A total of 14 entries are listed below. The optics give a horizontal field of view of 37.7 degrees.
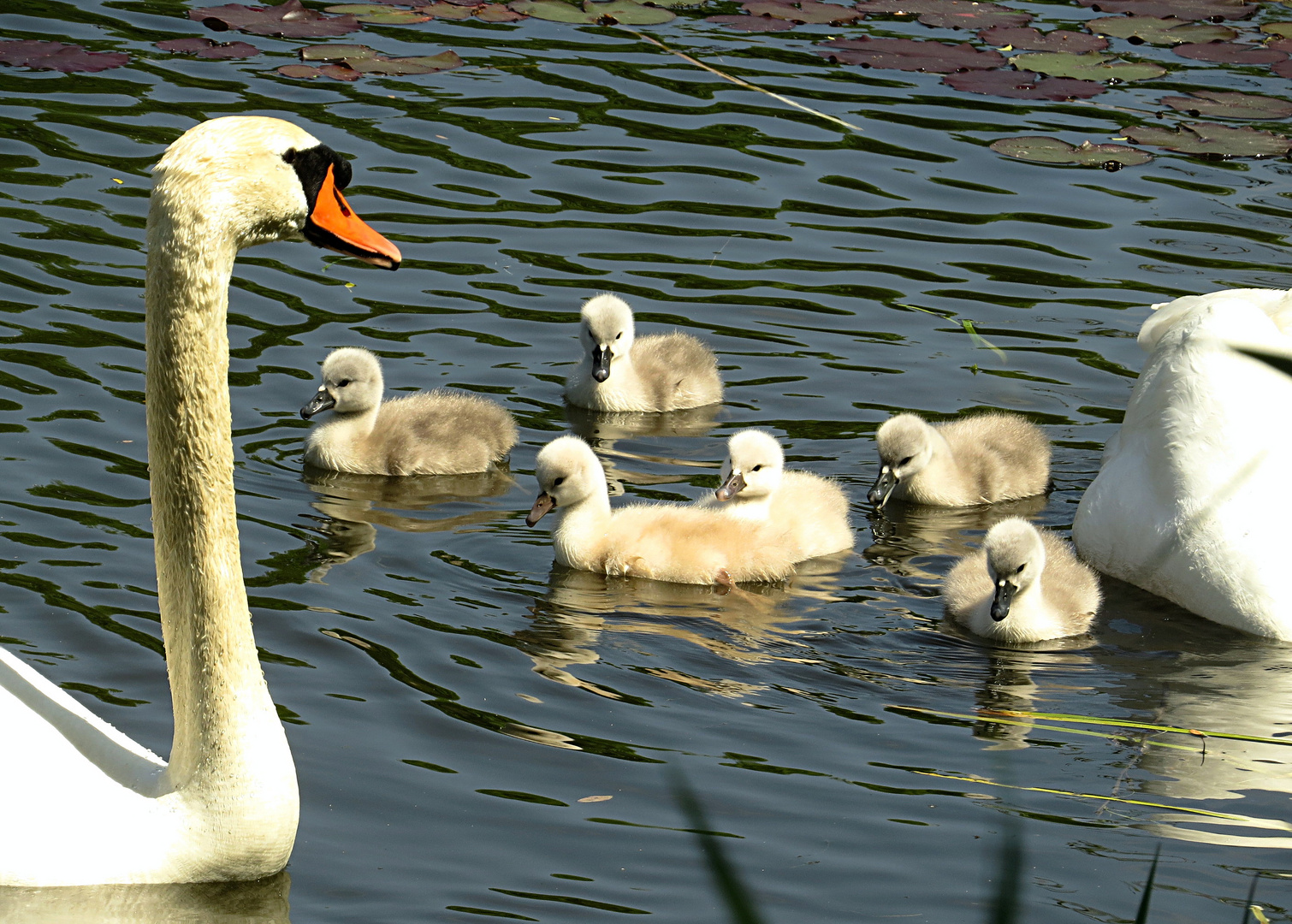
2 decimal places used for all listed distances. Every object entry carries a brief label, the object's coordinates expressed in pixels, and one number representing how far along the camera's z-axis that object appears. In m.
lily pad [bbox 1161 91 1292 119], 11.87
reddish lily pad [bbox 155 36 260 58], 12.19
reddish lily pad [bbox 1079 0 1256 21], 13.90
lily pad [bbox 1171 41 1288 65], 12.93
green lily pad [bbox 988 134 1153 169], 11.22
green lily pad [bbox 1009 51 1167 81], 12.54
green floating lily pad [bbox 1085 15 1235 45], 13.36
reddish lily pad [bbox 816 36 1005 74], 12.69
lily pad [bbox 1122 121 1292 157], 11.33
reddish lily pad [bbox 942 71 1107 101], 12.25
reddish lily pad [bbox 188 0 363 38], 12.67
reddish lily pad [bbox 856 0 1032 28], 13.55
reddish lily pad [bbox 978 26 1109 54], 13.05
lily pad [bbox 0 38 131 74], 11.76
